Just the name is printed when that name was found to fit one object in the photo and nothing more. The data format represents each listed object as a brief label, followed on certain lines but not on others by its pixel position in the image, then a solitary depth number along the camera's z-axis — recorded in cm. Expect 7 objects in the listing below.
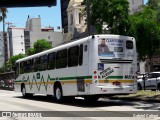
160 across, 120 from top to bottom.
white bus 1853
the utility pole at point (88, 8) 2483
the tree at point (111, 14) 2491
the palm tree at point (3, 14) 5962
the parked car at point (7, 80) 4553
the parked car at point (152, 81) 3031
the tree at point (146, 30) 2891
